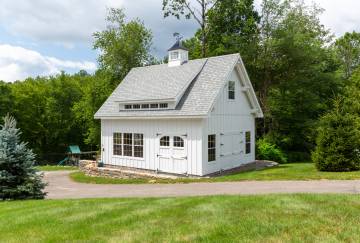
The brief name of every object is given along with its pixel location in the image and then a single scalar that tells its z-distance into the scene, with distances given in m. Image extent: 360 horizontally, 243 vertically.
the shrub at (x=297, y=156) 31.10
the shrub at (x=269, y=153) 27.30
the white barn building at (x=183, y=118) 18.64
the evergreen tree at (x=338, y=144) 17.31
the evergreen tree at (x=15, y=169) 12.27
